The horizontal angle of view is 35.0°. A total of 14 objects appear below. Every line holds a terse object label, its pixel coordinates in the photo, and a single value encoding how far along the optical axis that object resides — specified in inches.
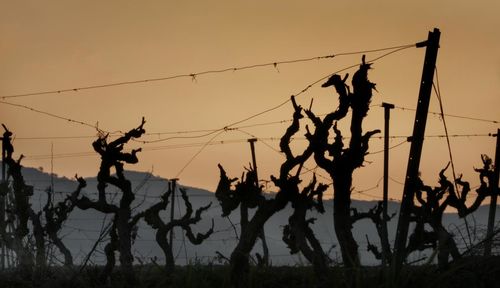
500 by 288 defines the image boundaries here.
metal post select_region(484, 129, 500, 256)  1203.9
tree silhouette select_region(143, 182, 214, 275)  1015.0
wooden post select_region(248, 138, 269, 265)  1476.4
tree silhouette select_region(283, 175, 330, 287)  435.5
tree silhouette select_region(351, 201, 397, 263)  1369.3
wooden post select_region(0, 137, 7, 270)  1159.0
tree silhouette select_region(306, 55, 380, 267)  555.5
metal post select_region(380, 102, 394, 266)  1197.1
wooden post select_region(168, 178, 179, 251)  1628.9
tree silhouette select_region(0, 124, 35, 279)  587.9
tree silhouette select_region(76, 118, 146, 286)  787.4
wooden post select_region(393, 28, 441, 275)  495.2
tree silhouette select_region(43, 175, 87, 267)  997.2
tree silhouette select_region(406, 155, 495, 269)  1032.2
